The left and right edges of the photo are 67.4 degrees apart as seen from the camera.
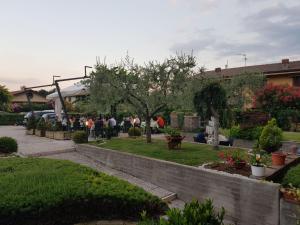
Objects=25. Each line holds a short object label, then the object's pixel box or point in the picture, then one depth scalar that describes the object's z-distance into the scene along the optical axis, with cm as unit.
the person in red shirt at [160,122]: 1585
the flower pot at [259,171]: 549
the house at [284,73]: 2005
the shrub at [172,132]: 872
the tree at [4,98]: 3179
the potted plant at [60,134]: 1400
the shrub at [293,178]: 498
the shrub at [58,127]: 1504
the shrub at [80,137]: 1109
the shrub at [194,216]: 274
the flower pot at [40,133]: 1575
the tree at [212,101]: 840
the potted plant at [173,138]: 868
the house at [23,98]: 4490
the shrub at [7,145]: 980
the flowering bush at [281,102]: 1436
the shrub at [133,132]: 1282
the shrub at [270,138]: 791
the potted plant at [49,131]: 1481
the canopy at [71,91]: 1568
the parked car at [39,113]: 2387
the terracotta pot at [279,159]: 640
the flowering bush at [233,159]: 616
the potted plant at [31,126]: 1707
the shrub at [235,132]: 1139
